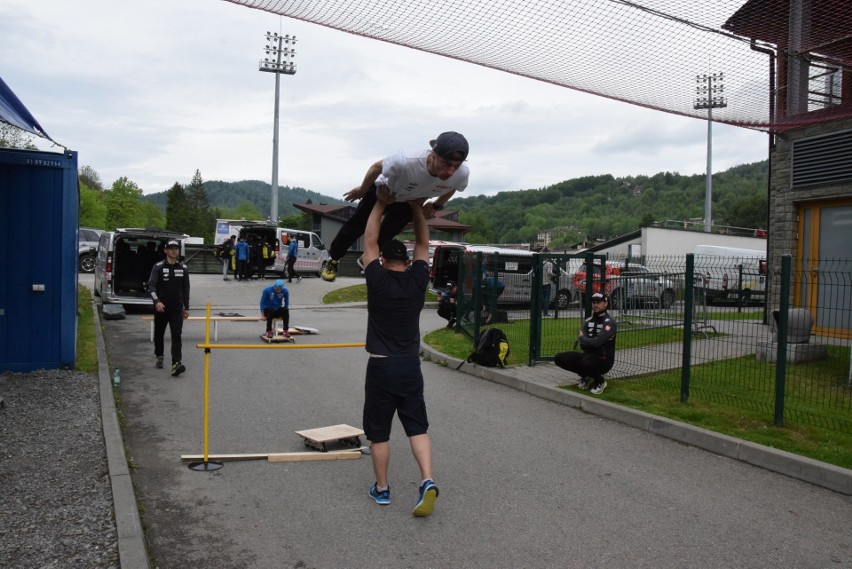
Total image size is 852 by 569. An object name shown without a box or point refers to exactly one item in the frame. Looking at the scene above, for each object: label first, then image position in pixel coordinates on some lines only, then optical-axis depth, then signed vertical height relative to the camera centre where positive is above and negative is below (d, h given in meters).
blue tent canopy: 7.90 +1.83
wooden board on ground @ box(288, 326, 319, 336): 14.87 -1.36
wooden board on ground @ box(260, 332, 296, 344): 13.74 -1.45
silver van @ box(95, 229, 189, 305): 17.09 +0.09
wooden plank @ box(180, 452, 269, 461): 6.17 -1.74
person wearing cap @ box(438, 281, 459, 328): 16.27 -0.77
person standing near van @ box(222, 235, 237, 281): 28.56 +0.68
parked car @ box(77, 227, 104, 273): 29.95 +0.61
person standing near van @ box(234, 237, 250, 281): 27.39 +0.47
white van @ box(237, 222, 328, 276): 29.86 +1.12
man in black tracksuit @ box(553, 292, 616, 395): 9.09 -0.97
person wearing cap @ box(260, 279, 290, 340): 14.26 -0.75
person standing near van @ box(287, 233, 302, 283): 27.71 +0.56
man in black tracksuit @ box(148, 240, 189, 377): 10.31 -0.45
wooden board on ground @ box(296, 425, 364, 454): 6.57 -1.63
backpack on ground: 11.23 -1.27
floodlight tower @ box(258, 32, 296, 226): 46.53 +14.78
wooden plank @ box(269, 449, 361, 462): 6.24 -1.73
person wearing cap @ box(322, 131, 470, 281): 4.52 +0.65
